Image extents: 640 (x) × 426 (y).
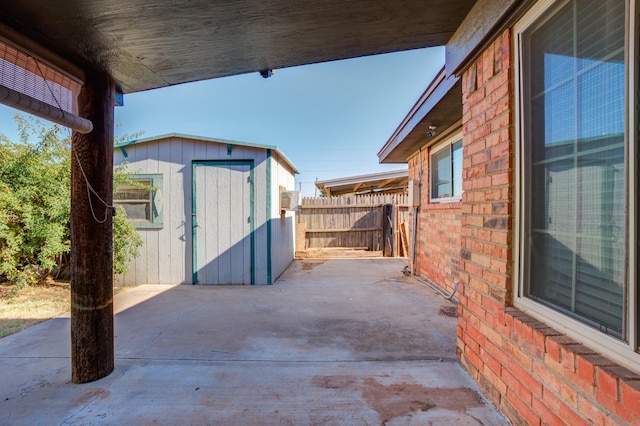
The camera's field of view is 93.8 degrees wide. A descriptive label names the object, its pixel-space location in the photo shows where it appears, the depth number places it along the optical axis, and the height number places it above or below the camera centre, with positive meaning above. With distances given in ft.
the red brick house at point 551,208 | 3.56 +0.05
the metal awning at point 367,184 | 35.12 +3.69
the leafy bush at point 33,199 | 12.70 +0.53
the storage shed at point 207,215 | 16.88 -0.23
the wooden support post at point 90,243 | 6.79 -0.74
